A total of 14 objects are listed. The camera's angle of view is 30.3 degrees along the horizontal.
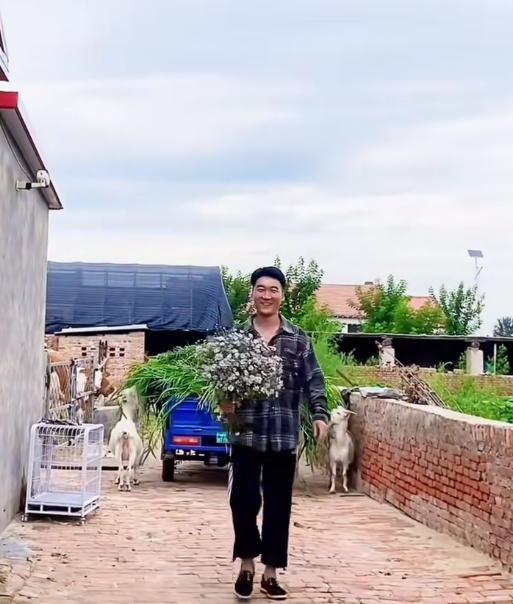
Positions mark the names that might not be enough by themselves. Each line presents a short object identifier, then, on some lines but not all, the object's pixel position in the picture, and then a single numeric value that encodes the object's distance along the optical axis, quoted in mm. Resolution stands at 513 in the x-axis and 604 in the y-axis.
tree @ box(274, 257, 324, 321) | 40419
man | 5602
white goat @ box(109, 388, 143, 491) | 11070
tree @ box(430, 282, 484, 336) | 41750
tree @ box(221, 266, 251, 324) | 41556
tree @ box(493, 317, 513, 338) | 53650
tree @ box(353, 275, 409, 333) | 42406
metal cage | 8195
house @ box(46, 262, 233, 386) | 27781
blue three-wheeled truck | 11766
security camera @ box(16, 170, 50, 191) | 7638
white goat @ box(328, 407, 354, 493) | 11430
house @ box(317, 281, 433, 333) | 47094
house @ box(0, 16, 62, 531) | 7098
